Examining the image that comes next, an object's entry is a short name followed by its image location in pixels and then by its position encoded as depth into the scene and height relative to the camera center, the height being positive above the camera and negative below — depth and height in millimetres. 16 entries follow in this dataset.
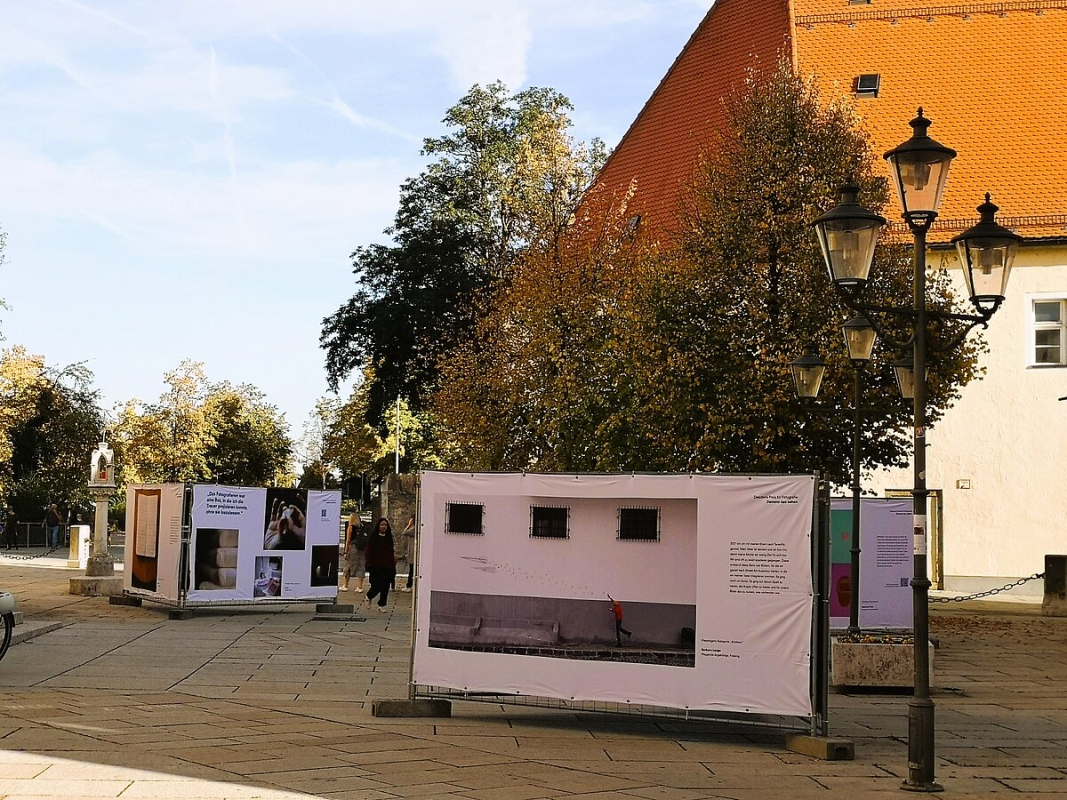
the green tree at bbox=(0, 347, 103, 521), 64312 +3720
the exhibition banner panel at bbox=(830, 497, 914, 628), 19234 -439
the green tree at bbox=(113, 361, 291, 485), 82688 +4751
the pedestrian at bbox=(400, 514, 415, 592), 32328 -499
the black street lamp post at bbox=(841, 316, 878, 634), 17141 +1845
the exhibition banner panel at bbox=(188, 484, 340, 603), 23531 -490
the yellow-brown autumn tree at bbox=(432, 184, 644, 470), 30891 +4030
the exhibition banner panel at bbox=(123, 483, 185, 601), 23547 -480
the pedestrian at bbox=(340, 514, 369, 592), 32719 -595
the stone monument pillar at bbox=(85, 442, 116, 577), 29844 +286
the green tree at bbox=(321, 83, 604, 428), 46406 +9229
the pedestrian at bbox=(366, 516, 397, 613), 24875 -765
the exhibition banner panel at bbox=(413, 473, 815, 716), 11516 -539
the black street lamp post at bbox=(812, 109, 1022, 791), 10430 +2210
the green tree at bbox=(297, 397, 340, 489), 84238 +5192
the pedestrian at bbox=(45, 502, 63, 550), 57031 -574
